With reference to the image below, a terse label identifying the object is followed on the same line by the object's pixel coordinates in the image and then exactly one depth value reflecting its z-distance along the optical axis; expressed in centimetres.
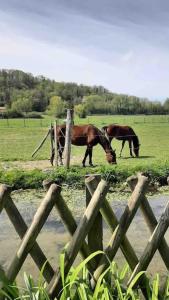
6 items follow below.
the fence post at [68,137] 1225
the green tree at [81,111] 7653
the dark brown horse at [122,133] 1941
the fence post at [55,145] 1409
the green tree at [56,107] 8028
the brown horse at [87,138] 1546
